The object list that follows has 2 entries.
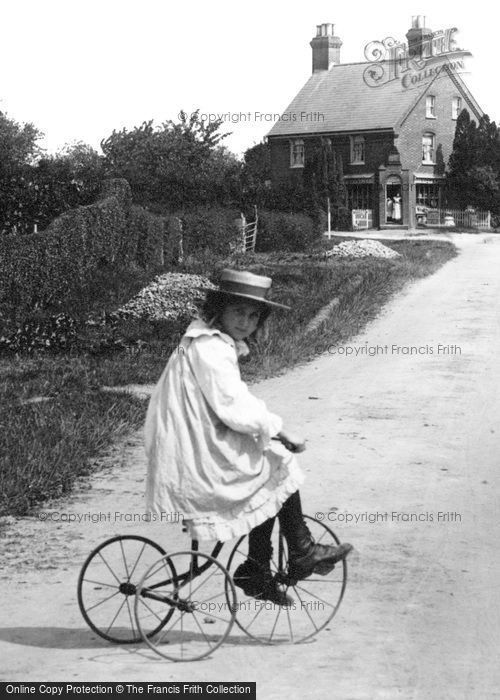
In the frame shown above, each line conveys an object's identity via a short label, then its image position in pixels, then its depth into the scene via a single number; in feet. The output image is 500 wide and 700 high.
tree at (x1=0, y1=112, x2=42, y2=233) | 90.48
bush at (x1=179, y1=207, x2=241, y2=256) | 96.63
